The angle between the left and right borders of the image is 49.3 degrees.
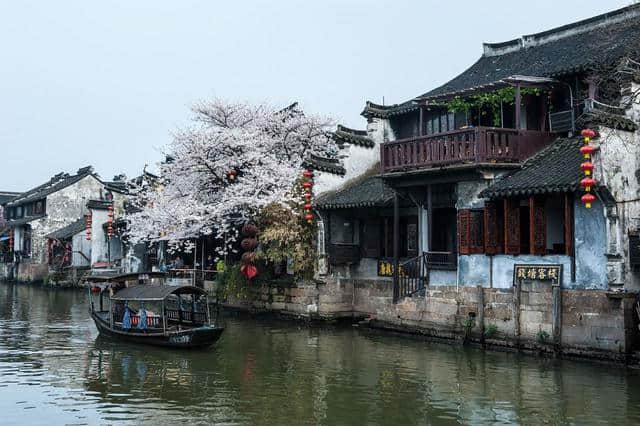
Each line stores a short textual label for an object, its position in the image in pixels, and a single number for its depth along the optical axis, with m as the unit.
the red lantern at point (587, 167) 19.19
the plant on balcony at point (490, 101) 25.47
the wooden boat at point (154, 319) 23.27
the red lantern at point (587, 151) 19.31
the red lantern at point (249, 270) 33.03
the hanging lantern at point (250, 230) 32.72
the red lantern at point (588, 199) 19.28
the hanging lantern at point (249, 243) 32.44
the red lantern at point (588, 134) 19.52
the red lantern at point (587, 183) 19.28
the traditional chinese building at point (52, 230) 60.22
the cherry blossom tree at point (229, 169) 33.91
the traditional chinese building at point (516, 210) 20.22
